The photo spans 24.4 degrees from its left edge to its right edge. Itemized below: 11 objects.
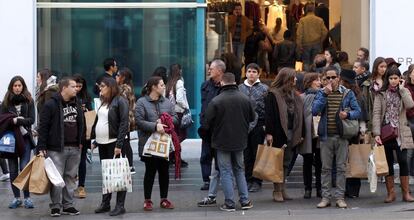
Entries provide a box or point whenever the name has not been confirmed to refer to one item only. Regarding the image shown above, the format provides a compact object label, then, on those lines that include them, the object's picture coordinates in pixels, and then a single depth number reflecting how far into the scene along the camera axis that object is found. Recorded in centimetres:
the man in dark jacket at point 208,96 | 1381
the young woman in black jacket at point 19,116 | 1336
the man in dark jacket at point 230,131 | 1275
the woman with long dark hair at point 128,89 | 1510
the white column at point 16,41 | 1695
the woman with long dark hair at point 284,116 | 1340
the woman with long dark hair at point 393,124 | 1319
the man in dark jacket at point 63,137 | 1246
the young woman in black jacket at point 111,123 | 1269
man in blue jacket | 1290
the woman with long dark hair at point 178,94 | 1571
